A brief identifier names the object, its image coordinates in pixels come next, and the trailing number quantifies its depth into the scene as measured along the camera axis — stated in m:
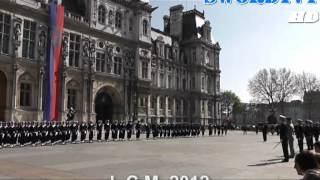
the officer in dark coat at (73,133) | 25.12
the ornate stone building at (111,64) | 35.16
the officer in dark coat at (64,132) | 24.53
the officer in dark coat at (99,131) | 27.80
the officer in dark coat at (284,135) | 15.22
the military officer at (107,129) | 27.99
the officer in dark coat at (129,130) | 30.42
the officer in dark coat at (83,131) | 26.00
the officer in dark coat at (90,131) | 26.60
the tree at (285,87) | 72.69
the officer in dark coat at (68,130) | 25.02
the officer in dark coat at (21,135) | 21.98
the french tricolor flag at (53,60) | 36.41
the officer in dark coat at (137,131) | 31.25
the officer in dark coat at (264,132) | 31.79
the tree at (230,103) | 100.00
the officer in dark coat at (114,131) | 29.25
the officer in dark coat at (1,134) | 21.09
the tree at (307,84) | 76.38
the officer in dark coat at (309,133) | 19.70
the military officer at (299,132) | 18.66
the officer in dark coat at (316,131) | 21.81
